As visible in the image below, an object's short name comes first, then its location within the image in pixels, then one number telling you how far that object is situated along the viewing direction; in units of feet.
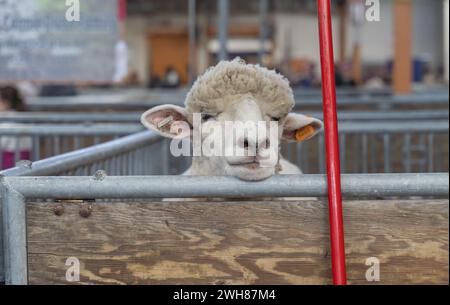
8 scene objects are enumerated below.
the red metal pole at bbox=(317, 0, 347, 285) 5.38
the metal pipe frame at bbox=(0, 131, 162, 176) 6.87
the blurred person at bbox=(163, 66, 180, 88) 56.70
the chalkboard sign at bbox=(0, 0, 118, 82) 20.71
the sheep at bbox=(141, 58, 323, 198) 8.40
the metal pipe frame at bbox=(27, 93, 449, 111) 22.82
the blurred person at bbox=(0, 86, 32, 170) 15.07
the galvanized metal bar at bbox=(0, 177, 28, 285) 5.79
